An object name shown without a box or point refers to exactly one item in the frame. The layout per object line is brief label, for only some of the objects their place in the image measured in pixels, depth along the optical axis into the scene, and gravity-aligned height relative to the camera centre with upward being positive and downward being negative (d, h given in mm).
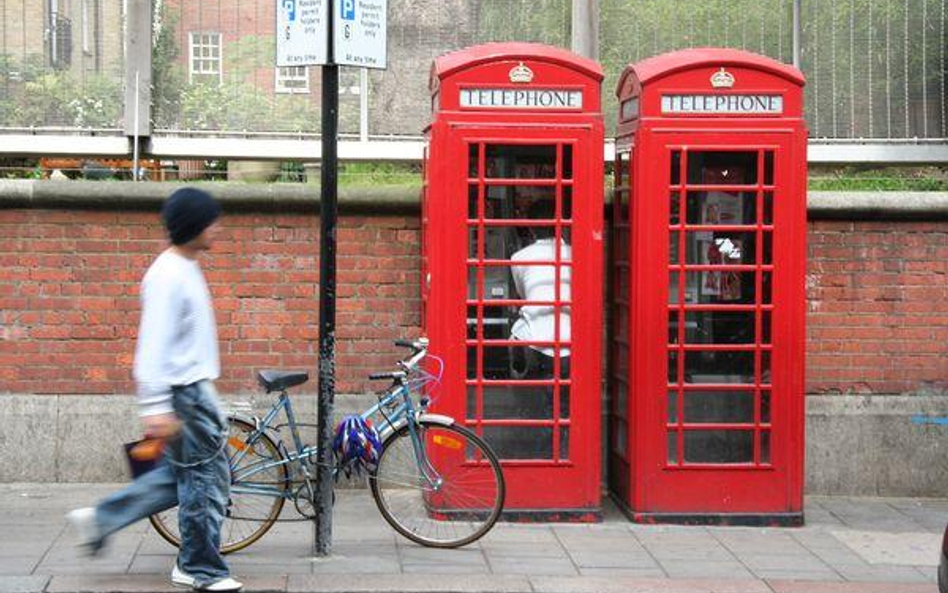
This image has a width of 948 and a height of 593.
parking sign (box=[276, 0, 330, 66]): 13250 +1263
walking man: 11594 -549
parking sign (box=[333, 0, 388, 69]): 13281 +1268
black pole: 13312 -79
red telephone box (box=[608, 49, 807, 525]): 15414 -10
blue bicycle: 13867 -1005
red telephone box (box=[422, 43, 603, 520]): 15266 +142
